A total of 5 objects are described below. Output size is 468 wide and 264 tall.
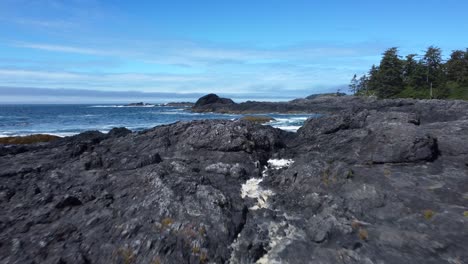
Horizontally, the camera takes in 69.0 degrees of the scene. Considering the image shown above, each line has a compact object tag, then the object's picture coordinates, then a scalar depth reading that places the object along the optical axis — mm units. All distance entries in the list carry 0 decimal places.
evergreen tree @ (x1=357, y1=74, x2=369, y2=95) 121638
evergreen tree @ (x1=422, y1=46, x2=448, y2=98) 75625
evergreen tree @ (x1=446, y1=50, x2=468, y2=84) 75188
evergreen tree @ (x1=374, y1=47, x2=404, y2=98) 78250
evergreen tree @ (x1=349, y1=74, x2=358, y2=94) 147500
